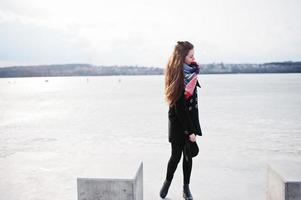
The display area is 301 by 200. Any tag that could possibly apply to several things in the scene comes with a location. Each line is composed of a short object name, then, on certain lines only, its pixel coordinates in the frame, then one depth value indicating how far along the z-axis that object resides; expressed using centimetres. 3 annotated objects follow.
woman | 336
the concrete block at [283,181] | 289
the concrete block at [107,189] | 297
